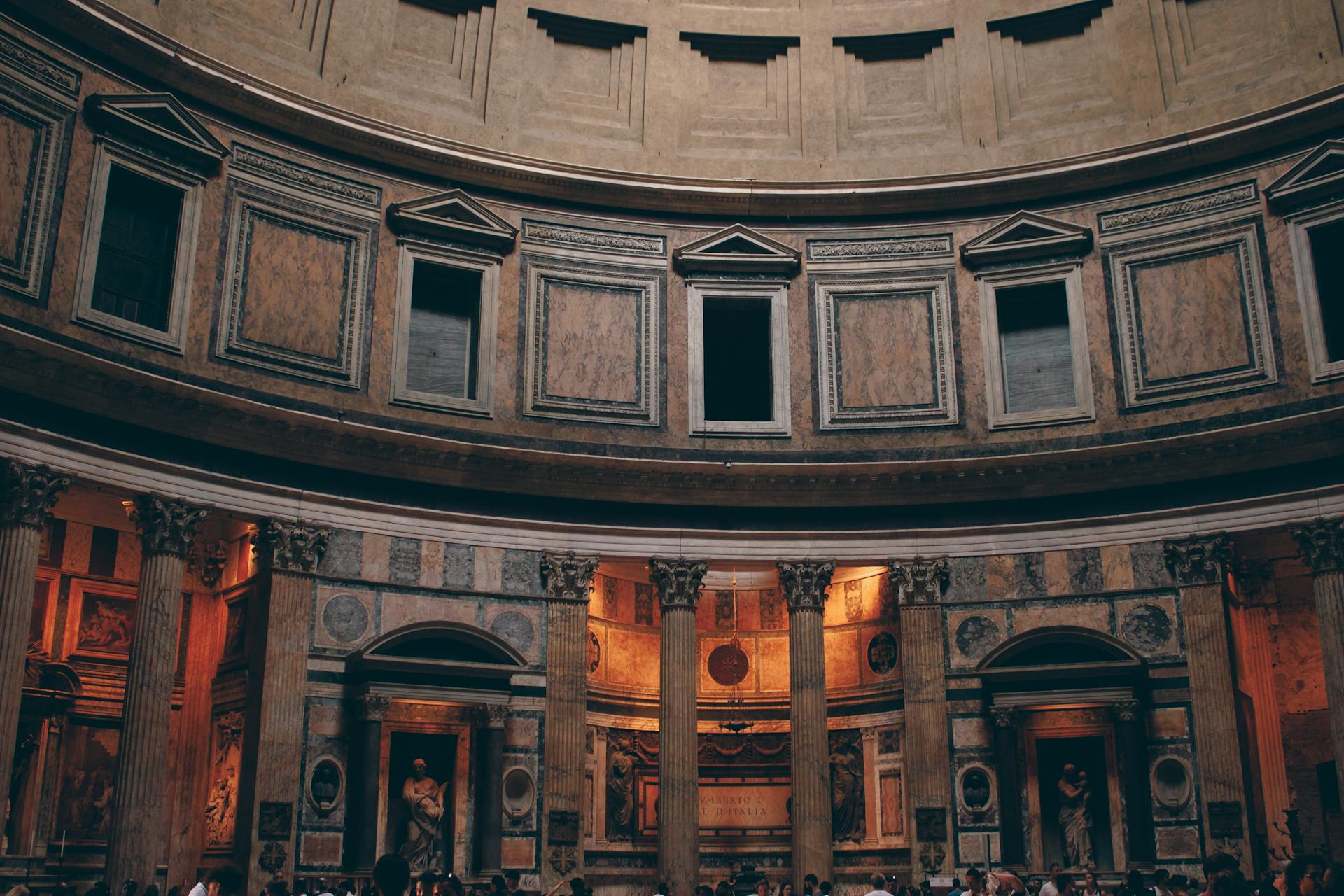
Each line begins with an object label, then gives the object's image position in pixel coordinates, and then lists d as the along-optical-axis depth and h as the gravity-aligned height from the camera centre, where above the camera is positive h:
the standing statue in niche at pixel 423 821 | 22.59 +0.43
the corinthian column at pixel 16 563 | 19.33 +3.93
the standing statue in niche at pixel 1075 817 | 23.19 +0.52
